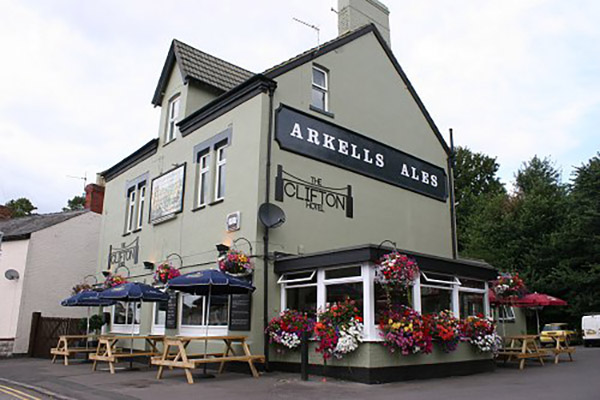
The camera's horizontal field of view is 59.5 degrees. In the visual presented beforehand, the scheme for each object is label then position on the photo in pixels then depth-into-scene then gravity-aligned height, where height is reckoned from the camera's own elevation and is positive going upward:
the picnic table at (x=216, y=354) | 10.62 -0.80
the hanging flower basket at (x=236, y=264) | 12.46 +1.27
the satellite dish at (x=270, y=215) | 12.91 +2.51
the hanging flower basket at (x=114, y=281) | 17.78 +1.19
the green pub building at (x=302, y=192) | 12.36 +3.82
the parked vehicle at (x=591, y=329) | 26.05 -0.16
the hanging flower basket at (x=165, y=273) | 14.68 +1.24
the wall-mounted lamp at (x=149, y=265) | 17.33 +1.69
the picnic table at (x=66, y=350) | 15.30 -1.00
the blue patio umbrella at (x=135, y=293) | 13.62 +0.61
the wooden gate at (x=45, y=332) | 19.88 -0.62
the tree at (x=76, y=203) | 52.28 +11.16
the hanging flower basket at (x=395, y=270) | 10.70 +1.03
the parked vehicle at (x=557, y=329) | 27.24 -0.22
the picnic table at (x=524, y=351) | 14.23 -0.76
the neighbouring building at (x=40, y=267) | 20.83 +1.98
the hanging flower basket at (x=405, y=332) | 10.63 -0.20
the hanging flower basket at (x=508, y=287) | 15.91 +1.12
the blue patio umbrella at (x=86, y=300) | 15.62 +0.48
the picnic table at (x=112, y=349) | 13.08 -0.84
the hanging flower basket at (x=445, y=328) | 11.55 -0.12
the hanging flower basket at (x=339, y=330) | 10.59 -0.18
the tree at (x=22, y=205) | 45.94 +9.47
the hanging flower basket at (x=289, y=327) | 11.73 -0.17
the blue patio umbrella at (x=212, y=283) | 11.27 +0.74
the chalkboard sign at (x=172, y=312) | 15.46 +0.16
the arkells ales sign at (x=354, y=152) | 14.41 +5.07
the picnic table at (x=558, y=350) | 16.14 -0.75
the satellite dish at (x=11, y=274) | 21.14 +1.58
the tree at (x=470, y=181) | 40.69 +11.29
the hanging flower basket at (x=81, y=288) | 20.03 +1.05
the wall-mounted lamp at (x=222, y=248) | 13.37 +1.75
